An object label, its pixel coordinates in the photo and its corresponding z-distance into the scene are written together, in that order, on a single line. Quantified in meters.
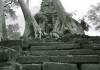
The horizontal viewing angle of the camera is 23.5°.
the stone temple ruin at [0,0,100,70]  4.35
